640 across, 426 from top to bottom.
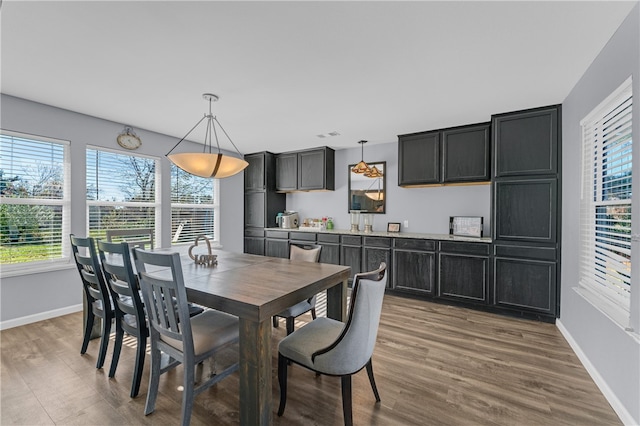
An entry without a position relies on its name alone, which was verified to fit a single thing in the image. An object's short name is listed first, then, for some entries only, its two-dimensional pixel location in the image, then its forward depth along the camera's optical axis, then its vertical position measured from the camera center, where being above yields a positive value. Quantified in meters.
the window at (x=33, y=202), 3.13 +0.10
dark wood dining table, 1.52 -0.51
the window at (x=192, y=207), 4.83 +0.08
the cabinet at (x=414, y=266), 4.05 -0.78
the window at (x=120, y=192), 3.83 +0.27
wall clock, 4.01 +1.02
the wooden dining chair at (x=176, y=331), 1.64 -0.78
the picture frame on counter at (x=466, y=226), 4.13 -0.20
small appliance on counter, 5.70 -0.17
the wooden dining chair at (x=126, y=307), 2.00 -0.72
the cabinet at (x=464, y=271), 3.68 -0.78
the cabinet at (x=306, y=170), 5.27 +0.79
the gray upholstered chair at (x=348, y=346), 1.54 -0.79
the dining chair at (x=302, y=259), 2.44 -0.51
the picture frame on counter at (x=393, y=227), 4.86 -0.26
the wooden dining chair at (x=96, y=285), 2.28 -0.61
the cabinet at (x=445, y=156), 3.85 +0.80
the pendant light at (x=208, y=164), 2.54 +0.43
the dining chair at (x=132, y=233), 3.14 -0.26
